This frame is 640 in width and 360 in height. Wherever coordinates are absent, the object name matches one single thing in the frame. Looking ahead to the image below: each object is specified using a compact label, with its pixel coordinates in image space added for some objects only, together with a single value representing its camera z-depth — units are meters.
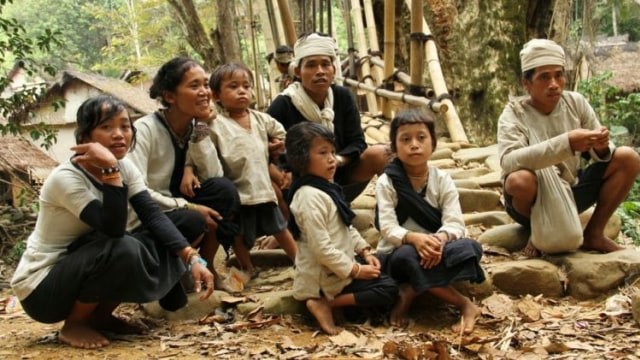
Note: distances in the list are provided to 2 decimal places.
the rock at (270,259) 3.69
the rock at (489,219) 4.00
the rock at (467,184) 4.52
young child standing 3.26
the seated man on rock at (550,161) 2.98
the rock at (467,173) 4.94
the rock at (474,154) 5.50
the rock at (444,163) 5.37
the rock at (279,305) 2.99
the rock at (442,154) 5.73
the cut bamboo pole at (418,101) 5.95
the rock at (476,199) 4.31
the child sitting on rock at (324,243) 2.74
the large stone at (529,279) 3.05
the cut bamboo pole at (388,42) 6.43
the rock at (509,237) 3.48
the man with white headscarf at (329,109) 3.46
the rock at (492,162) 5.06
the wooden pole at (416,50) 5.82
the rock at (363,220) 4.00
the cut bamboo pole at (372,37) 8.41
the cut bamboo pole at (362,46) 8.57
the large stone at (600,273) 2.96
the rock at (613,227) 3.64
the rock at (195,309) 3.03
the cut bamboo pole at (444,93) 6.18
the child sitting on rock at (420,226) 2.71
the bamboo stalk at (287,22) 5.90
